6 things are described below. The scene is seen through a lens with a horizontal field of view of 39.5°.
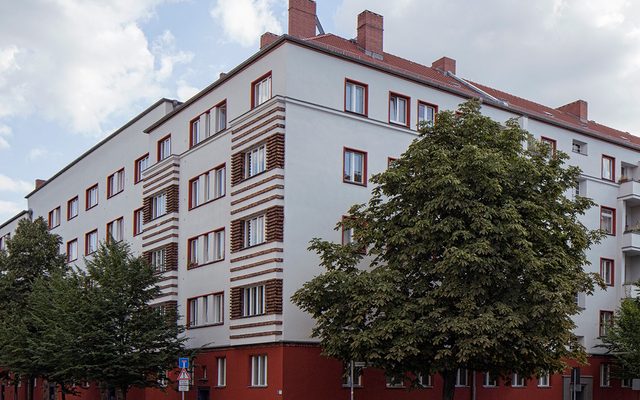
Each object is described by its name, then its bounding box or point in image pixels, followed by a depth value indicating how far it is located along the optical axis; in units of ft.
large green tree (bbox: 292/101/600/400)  96.89
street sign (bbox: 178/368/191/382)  106.11
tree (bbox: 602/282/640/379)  142.72
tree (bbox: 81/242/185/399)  123.75
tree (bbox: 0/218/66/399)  148.97
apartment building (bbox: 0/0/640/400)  116.67
